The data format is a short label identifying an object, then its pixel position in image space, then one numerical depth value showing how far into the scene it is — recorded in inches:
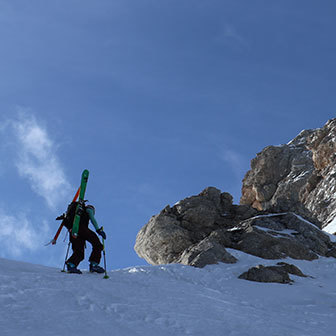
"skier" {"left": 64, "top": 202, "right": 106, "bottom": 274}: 514.0
